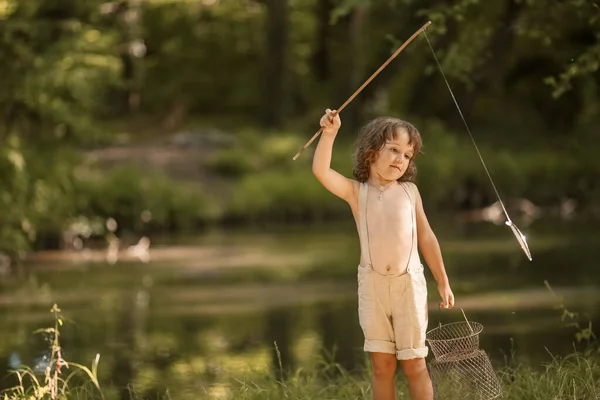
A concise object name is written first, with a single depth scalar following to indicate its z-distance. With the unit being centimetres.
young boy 609
